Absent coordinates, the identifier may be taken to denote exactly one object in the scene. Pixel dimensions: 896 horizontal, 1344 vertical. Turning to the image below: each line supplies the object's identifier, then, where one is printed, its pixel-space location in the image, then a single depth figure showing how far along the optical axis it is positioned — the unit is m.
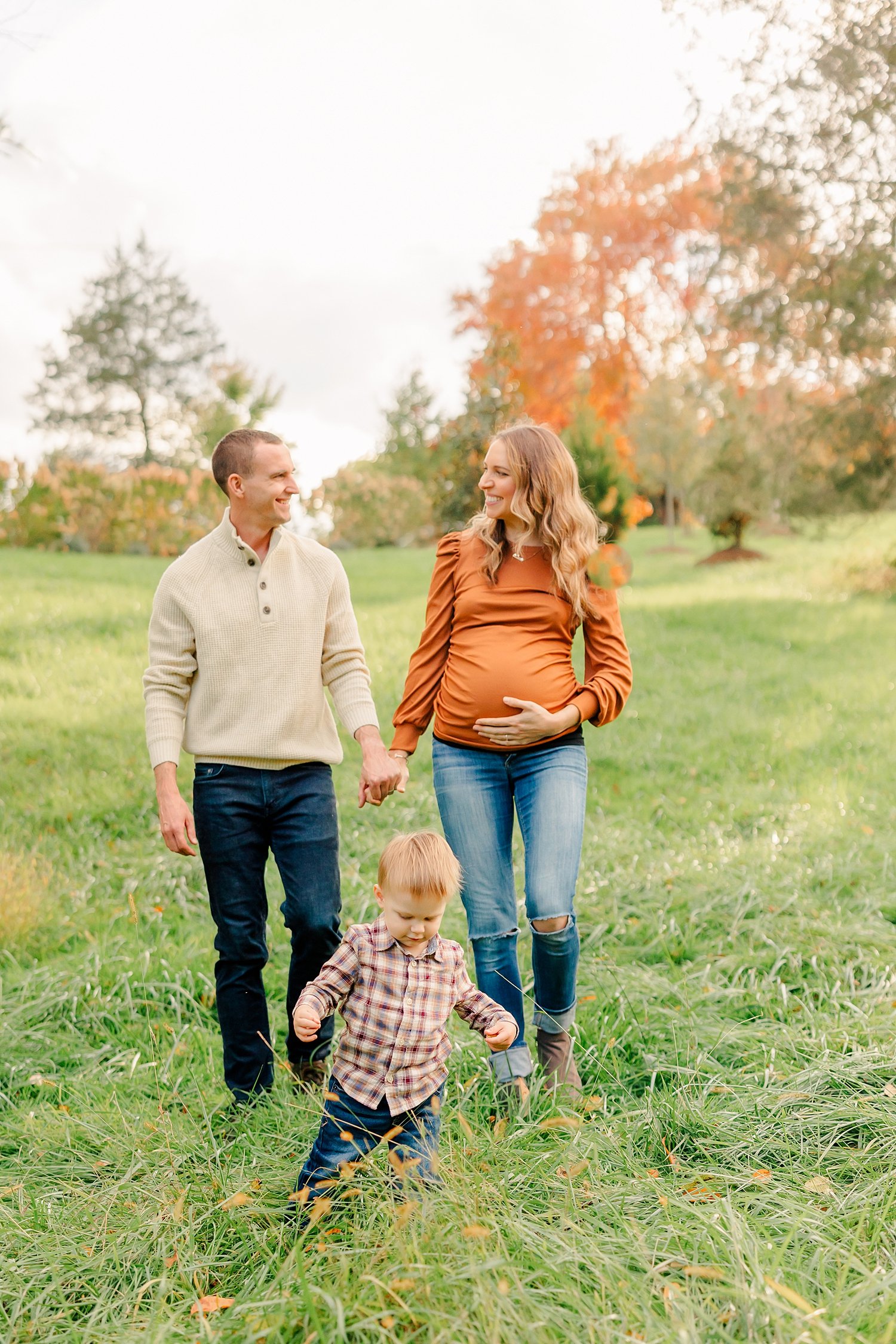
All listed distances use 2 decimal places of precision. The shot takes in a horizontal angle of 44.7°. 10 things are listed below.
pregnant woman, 3.22
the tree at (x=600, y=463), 17.25
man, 3.26
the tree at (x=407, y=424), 35.03
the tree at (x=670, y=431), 26.28
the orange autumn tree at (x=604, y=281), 28.11
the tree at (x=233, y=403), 22.64
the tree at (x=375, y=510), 24.02
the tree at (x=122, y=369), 39.56
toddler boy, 2.55
